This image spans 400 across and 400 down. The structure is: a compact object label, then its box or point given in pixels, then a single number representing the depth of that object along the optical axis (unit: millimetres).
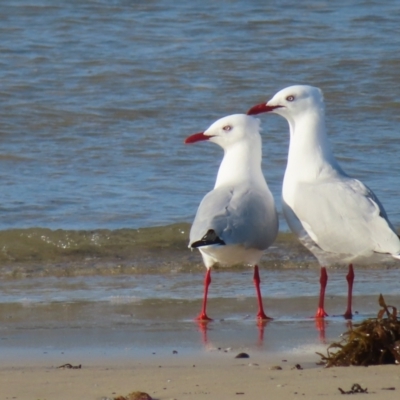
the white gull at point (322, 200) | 11461
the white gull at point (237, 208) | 11391
